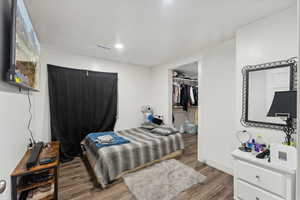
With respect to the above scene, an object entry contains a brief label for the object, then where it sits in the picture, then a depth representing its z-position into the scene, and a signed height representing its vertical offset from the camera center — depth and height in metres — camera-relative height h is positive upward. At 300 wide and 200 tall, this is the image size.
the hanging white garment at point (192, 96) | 4.55 +0.12
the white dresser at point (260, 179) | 1.15 -0.84
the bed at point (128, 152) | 1.86 -0.97
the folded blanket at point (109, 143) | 2.13 -0.79
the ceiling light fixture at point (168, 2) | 1.35 +1.08
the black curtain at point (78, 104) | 2.62 -0.13
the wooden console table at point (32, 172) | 1.07 -0.75
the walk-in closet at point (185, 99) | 4.27 +0.01
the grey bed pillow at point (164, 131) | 2.81 -0.76
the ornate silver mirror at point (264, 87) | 1.42 +0.16
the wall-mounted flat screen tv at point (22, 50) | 1.01 +0.49
